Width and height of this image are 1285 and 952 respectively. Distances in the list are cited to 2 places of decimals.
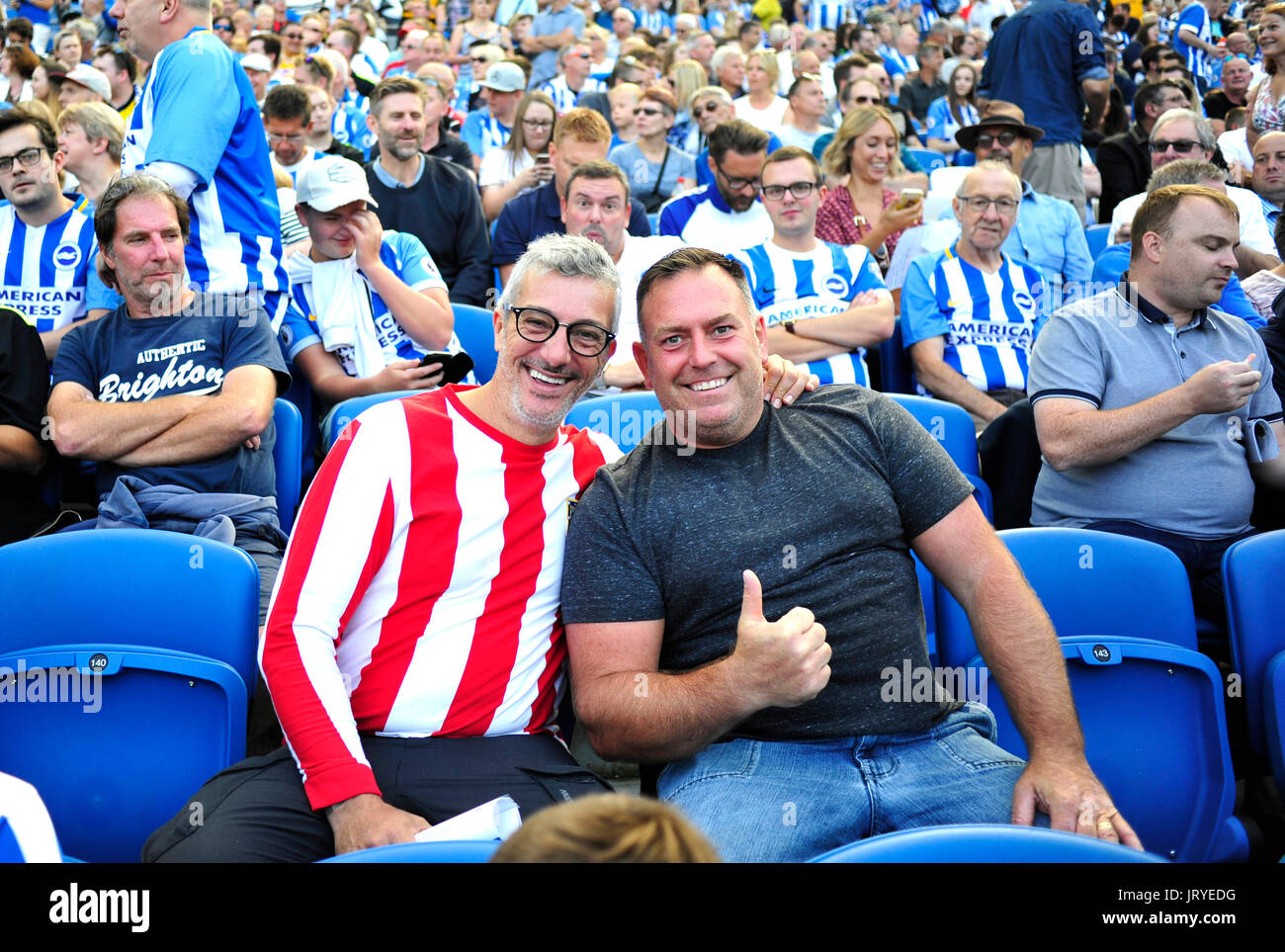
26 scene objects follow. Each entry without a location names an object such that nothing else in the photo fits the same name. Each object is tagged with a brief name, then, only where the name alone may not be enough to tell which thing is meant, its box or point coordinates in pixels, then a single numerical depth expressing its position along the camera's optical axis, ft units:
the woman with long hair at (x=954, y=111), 30.17
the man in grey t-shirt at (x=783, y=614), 6.01
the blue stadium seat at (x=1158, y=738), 7.25
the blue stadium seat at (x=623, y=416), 10.34
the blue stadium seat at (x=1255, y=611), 7.71
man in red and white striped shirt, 5.94
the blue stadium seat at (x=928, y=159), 25.73
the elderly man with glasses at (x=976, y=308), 14.14
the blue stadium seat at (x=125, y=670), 6.90
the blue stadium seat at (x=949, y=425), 10.44
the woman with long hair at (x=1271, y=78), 19.22
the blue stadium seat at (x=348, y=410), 10.36
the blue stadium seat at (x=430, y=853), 4.03
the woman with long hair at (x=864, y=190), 17.12
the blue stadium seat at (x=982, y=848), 4.14
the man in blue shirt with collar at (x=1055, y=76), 21.71
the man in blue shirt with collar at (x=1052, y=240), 16.63
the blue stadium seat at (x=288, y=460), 10.44
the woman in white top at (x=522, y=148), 20.14
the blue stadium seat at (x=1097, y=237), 19.71
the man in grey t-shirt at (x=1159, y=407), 9.51
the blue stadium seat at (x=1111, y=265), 16.16
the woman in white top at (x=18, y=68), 24.88
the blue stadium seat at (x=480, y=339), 13.44
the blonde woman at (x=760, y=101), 25.32
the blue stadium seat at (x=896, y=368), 15.02
